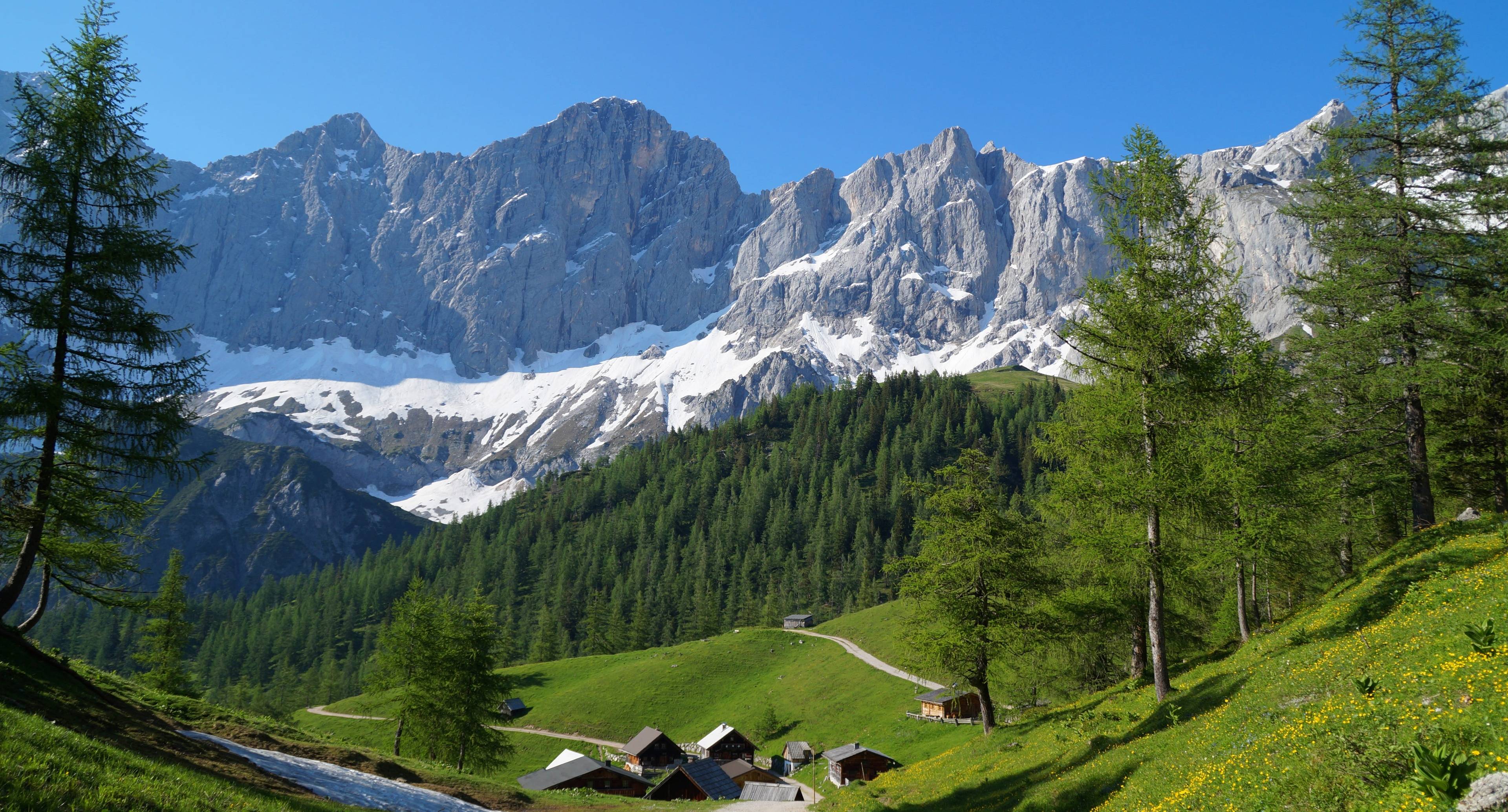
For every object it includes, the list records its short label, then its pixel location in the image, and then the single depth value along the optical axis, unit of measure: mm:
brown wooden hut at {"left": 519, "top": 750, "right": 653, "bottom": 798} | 49719
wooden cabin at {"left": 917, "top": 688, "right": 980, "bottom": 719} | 61281
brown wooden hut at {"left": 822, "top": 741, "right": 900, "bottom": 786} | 55531
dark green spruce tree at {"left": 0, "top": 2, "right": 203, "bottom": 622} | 18594
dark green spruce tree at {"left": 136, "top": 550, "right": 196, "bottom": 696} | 47562
